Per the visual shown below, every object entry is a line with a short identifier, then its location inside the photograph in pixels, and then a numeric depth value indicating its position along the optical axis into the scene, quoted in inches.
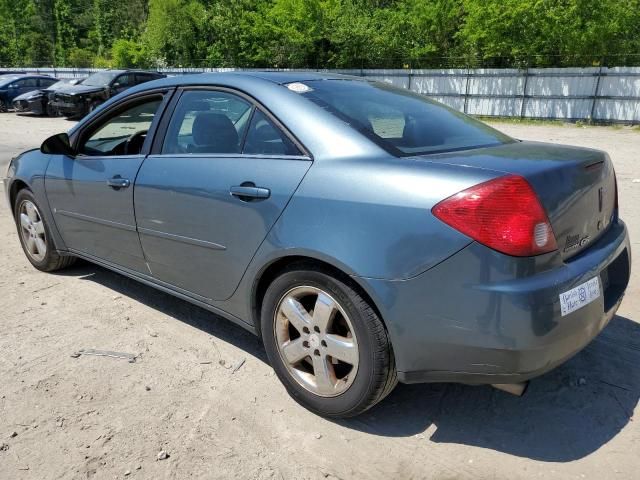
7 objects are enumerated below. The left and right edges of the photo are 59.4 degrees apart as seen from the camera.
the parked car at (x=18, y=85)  901.2
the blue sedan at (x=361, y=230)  83.6
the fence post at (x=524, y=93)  911.0
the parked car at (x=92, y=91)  737.6
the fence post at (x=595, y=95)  832.9
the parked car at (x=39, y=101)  809.1
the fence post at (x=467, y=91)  956.6
